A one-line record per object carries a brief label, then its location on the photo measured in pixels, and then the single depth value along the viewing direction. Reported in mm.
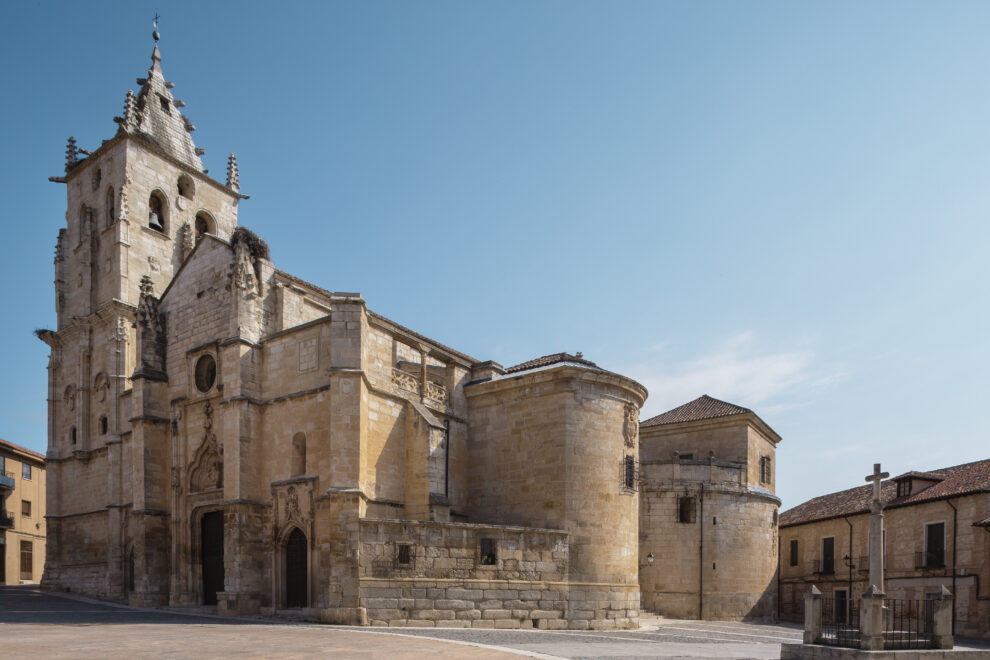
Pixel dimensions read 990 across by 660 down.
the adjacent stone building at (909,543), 24703
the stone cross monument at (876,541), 14302
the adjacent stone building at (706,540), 27109
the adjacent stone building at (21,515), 39281
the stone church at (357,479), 18188
